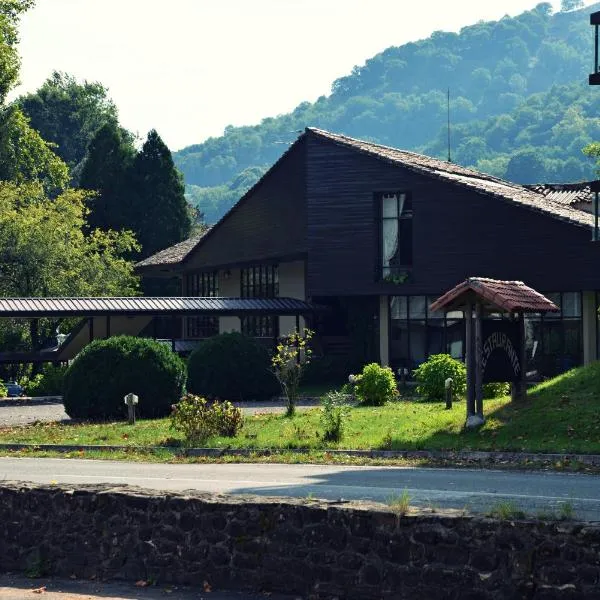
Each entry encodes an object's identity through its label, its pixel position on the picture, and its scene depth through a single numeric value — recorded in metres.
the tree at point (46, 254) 62.66
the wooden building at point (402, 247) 46.91
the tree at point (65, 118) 117.12
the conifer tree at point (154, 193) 85.12
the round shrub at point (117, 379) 35.84
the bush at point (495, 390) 33.00
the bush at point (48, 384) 50.09
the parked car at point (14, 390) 54.25
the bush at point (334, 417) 27.34
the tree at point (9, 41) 65.38
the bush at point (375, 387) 37.06
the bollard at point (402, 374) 48.75
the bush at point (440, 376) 36.44
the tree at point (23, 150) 72.12
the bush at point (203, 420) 28.20
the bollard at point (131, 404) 33.31
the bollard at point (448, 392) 32.54
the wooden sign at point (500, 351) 27.94
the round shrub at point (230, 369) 40.47
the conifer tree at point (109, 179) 85.12
